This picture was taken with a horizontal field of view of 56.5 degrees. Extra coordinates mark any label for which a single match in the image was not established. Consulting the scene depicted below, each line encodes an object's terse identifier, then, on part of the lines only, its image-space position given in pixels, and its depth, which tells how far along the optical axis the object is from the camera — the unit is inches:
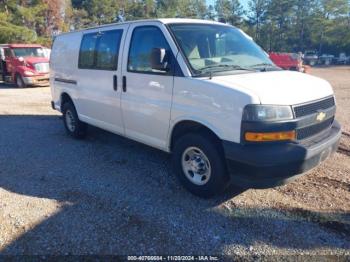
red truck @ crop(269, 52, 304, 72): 936.3
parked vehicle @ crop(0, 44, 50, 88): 633.6
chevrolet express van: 130.1
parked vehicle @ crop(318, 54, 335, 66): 2034.9
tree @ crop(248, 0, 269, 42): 2578.7
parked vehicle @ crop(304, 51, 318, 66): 1914.1
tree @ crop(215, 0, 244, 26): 2549.2
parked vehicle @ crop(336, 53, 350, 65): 2050.9
